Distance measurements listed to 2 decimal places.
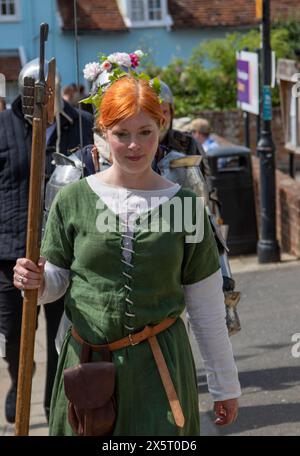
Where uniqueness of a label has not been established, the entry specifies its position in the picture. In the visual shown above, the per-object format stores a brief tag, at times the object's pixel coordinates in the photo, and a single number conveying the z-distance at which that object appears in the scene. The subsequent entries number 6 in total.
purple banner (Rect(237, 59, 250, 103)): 11.95
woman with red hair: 3.23
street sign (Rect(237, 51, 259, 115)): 11.64
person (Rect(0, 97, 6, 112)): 6.67
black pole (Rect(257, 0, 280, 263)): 10.47
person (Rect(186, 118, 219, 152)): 11.34
